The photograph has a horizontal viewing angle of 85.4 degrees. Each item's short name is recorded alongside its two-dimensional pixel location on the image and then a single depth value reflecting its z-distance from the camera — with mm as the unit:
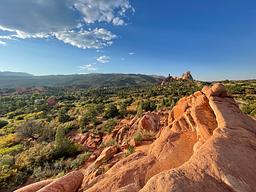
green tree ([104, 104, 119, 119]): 27807
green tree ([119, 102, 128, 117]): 27634
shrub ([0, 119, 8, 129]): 36858
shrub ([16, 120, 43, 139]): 24913
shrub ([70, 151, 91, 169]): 11172
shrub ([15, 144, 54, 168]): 13249
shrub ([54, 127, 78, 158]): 14336
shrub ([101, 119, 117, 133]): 19645
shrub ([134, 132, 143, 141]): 9898
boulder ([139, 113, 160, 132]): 13439
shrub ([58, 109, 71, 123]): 31141
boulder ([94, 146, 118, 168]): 8317
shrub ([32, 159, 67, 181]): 10905
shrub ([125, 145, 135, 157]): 8213
